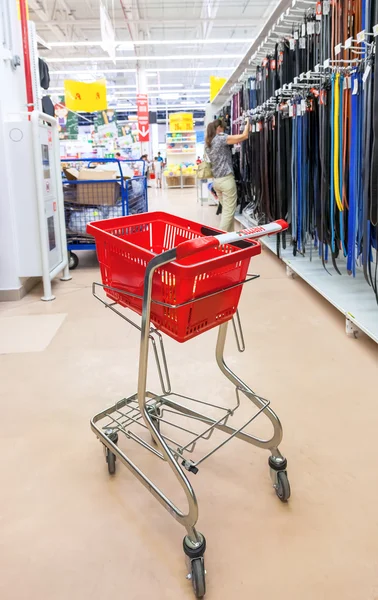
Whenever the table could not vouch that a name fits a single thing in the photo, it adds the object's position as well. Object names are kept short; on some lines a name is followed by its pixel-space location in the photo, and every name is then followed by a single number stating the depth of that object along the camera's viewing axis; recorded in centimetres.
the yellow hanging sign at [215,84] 1280
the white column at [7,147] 423
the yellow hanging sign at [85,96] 1185
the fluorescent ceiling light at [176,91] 2490
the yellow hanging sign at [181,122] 1956
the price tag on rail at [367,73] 296
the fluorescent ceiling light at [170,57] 1553
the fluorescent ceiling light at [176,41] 1357
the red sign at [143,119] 1900
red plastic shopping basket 151
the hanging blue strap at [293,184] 447
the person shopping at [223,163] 628
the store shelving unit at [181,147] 1959
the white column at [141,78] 1928
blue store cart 574
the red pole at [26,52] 462
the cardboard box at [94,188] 576
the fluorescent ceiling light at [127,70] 1808
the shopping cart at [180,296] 148
